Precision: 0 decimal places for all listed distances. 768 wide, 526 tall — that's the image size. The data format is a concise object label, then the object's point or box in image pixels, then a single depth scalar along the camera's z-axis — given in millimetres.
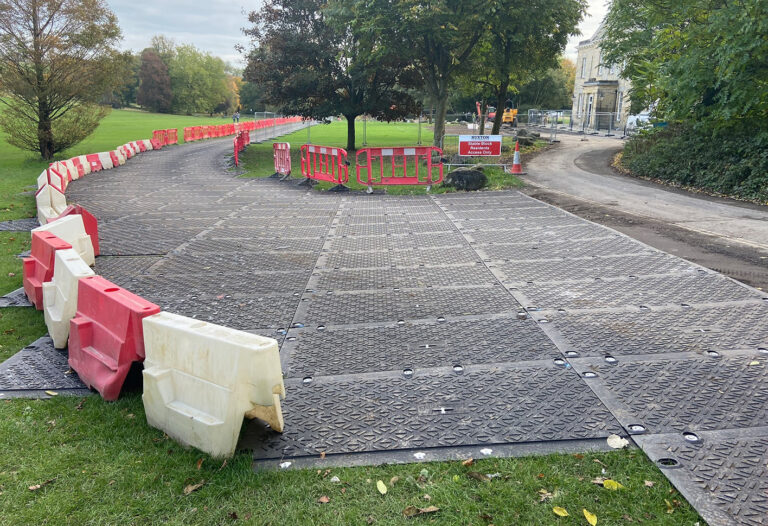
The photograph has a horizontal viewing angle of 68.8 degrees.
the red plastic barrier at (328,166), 15547
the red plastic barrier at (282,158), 18512
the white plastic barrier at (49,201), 10633
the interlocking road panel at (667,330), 4891
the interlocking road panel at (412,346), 4695
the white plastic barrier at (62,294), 4855
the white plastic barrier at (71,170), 18072
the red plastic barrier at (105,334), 3996
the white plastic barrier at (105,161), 21500
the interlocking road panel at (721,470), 2855
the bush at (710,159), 14305
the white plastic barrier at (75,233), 7254
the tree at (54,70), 21016
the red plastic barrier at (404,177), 15094
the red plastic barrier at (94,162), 20633
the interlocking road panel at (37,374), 4303
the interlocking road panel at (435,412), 3576
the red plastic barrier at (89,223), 8133
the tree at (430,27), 20125
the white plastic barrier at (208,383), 3328
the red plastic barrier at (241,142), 23383
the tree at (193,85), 92750
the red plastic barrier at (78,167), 19023
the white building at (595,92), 46344
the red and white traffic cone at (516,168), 18431
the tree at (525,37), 21516
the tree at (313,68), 25781
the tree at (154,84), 90562
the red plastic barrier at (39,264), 5754
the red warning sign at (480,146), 18188
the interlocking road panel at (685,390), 3727
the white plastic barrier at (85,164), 19848
